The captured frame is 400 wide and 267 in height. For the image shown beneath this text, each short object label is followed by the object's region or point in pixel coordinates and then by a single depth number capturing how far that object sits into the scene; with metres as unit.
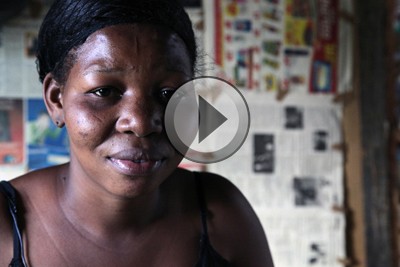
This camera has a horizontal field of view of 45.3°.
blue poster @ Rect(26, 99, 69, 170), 1.38
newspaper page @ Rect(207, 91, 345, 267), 1.53
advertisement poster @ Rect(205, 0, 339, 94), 1.50
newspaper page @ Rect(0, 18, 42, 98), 1.36
